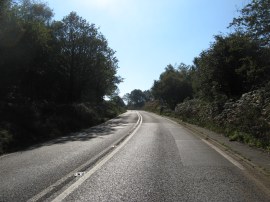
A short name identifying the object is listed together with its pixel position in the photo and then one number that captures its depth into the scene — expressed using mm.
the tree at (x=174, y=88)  40754
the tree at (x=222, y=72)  15071
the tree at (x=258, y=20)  8642
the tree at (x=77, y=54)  25387
